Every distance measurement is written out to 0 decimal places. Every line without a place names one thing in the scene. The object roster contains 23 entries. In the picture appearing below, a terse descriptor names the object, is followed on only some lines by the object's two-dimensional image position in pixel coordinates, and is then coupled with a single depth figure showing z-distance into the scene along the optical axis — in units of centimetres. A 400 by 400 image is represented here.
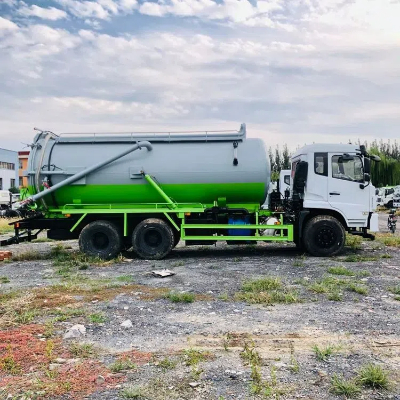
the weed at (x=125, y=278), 904
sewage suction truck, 1165
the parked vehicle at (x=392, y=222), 1769
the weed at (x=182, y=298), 730
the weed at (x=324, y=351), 489
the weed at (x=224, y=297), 739
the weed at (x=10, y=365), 458
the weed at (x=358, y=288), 765
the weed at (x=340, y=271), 929
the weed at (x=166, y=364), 468
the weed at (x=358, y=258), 1110
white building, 5972
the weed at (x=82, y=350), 503
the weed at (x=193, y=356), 477
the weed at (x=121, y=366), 464
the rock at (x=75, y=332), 564
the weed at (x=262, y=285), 789
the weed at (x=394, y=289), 768
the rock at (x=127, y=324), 605
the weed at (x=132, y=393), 406
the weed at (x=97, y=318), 621
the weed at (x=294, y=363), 458
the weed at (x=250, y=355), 478
